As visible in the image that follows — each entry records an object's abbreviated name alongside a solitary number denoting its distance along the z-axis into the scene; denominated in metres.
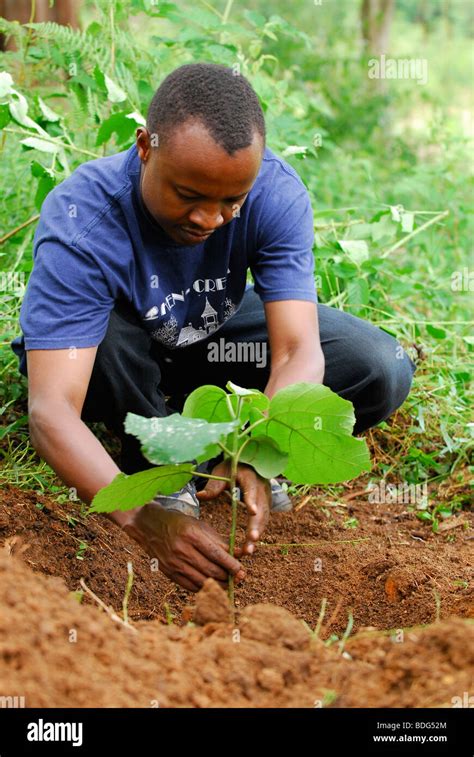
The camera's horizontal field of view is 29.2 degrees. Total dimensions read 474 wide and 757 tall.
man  1.94
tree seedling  1.69
